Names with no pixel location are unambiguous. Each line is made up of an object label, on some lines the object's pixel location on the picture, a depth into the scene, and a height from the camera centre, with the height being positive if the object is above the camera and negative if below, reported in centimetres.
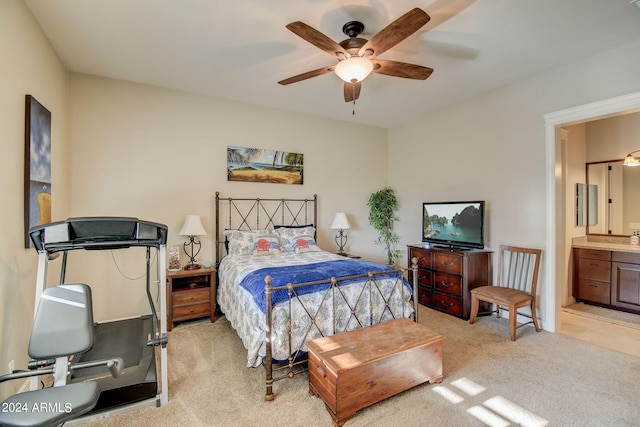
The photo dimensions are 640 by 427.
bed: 236 -78
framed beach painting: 437 +73
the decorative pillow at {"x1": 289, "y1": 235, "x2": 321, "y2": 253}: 418 -47
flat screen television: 392 -18
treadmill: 190 -66
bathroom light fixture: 415 +73
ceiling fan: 201 +130
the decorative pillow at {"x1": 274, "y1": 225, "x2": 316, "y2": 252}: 429 -32
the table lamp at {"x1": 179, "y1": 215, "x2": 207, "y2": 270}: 376 -24
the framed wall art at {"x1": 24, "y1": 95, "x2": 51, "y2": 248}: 233 +40
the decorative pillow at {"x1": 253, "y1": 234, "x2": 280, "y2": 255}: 392 -45
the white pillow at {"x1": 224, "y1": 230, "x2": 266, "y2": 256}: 396 -42
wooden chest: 193 -109
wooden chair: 323 -94
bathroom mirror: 440 +20
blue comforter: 243 -60
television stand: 381 -89
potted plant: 542 -10
